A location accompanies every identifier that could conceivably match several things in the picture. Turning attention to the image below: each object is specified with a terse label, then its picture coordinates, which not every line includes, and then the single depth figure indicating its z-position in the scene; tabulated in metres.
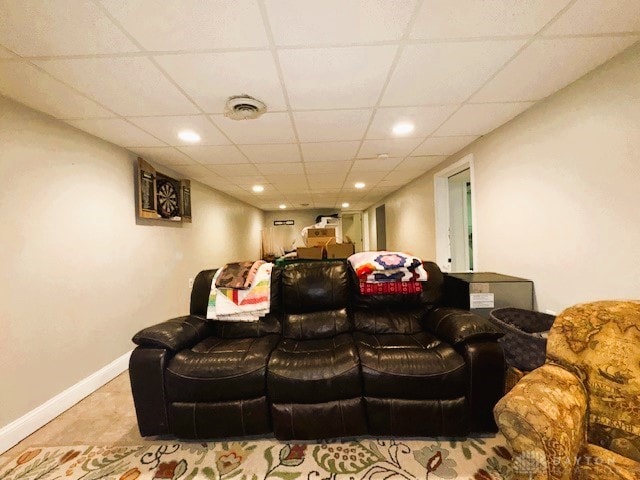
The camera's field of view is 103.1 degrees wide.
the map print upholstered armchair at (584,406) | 0.88
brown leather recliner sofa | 1.49
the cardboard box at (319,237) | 4.53
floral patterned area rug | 1.34
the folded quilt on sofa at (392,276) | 2.05
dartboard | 3.13
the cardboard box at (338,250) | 4.33
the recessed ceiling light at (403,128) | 2.24
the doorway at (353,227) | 9.78
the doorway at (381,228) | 7.06
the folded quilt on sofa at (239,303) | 1.99
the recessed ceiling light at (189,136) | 2.29
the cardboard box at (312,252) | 4.23
